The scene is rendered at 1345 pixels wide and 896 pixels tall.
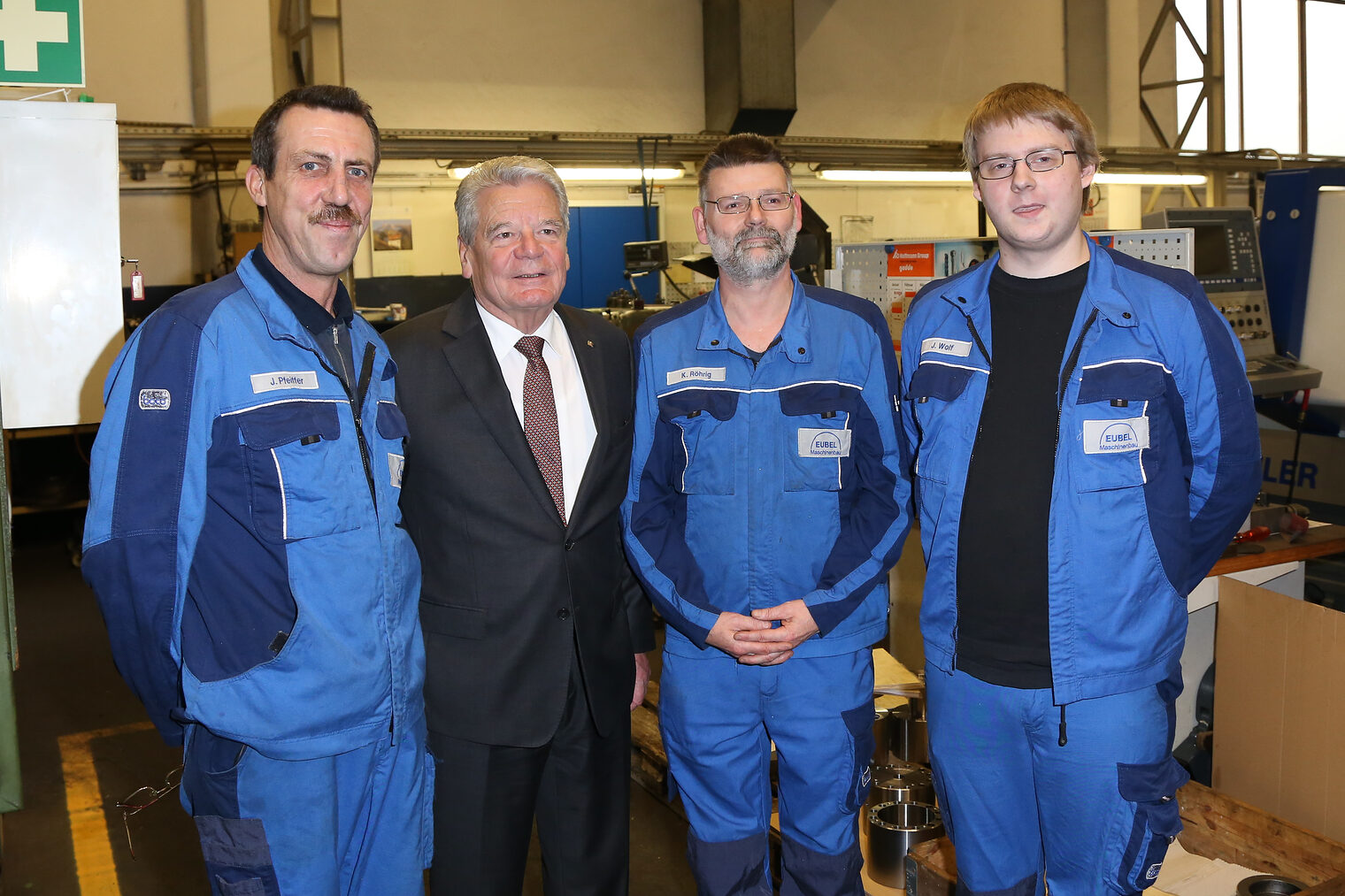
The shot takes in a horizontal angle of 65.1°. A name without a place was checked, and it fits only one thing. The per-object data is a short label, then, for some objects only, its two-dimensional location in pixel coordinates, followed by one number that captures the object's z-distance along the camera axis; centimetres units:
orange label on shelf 389
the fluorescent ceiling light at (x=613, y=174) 873
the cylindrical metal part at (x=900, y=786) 295
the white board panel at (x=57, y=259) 230
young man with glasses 179
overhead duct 970
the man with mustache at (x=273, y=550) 161
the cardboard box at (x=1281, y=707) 271
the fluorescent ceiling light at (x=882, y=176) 964
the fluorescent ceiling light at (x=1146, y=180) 1024
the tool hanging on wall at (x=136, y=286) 254
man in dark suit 200
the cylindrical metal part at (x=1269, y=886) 244
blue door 1002
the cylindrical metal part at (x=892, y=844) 273
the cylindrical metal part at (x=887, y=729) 330
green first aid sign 230
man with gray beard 208
